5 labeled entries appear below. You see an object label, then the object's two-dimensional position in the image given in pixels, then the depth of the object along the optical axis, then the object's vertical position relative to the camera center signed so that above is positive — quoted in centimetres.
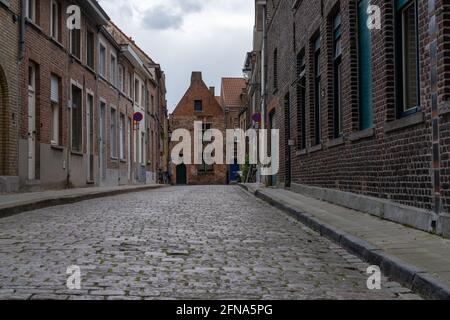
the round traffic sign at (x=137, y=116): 2828 +289
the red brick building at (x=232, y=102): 5909 +771
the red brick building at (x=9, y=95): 1395 +201
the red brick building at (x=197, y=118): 6019 +607
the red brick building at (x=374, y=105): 657 +110
